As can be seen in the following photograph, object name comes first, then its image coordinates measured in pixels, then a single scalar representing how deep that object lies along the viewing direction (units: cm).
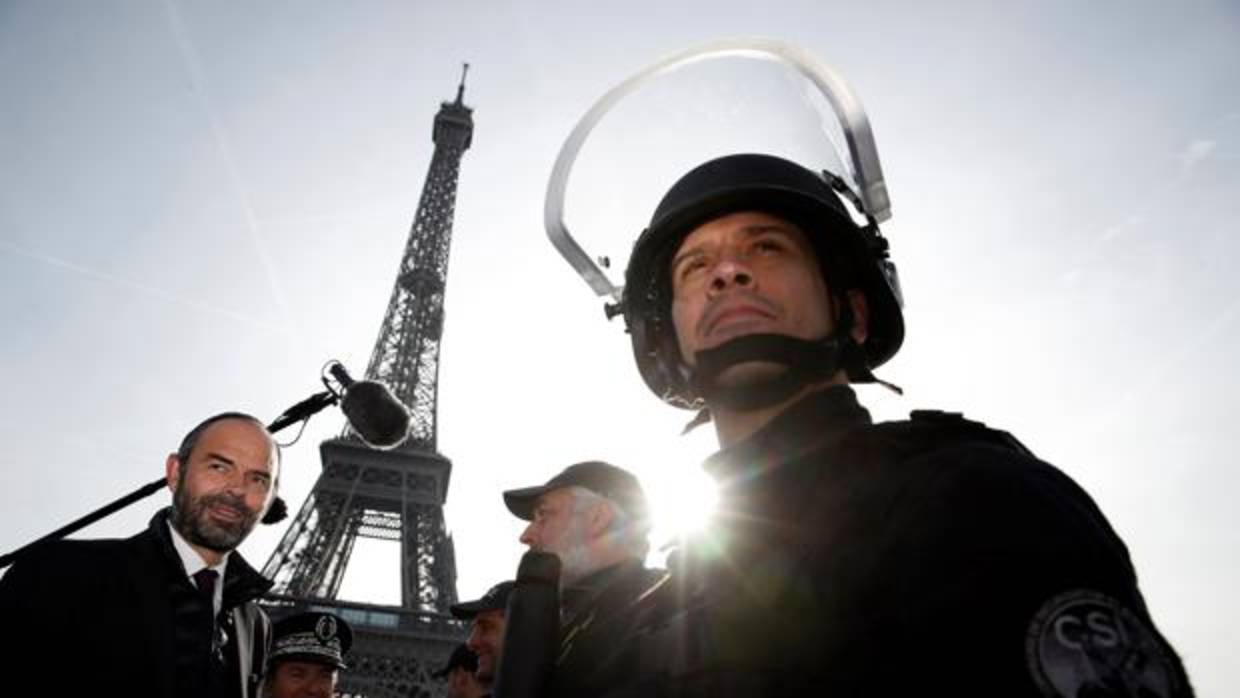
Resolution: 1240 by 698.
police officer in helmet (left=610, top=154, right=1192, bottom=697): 91
